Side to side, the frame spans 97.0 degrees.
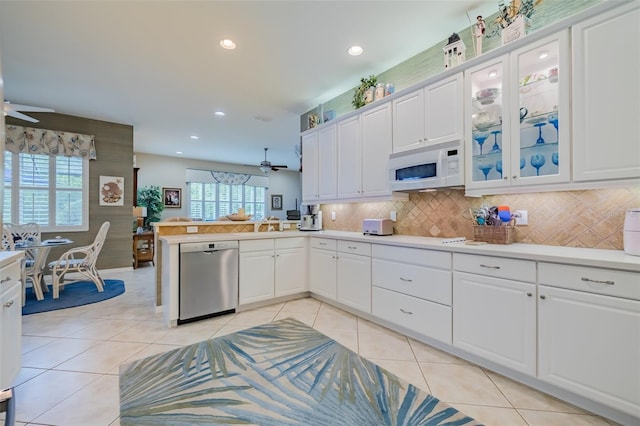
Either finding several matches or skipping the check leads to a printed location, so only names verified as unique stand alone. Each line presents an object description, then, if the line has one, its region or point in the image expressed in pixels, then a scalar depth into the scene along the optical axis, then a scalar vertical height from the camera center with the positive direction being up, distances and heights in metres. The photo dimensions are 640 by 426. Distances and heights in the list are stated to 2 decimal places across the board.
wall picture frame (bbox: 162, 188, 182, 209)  8.76 +0.50
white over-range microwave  2.53 +0.45
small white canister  1.69 -0.11
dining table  3.83 -0.53
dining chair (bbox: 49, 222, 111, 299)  4.25 -0.78
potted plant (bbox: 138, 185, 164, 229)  8.00 +0.33
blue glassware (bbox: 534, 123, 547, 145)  2.09 +0.60
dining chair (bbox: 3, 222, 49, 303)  3.99 -0.66
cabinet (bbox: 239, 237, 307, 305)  3.44 -0.70
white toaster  3.27 -0.15
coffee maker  4.31 -0.06
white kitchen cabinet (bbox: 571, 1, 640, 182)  1.69 +0.75
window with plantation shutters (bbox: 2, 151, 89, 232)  4.92 +0.41
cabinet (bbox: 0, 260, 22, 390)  1.71 -0.72
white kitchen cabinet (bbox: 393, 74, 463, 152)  2.56 +0.97
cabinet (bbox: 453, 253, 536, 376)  1.87 -0.68
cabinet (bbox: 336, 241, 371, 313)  3.07 -0.69
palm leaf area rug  1.67 -1.19
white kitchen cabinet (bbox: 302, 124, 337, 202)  3.96 +0.73
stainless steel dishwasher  3.04 -0.73
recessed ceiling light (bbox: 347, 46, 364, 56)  3.14 +1.84
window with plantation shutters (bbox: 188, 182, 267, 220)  9.34 +0.51
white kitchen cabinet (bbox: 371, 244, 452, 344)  2.36 -0.69
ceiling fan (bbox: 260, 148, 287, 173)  7.80 +1.31
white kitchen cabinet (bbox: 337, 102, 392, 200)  3.23 +0.75
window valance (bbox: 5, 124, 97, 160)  4.85 +1.28
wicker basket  2.28 -0.16
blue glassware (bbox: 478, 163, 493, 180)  2.37 +0.39
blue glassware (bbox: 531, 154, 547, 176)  2.09 +0.40
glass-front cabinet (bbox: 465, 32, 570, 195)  1.98 +0.74
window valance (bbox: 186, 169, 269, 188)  9.27 +1.27
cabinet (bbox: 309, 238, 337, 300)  3.52 -0.69
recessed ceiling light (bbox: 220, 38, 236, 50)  2.98 +1.83
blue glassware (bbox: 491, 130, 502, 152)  2.32 +0.60
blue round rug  3.64 -1.21
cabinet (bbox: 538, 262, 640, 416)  1.51 -0.68
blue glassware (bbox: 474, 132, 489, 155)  2.40 +0.66
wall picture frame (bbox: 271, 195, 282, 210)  11.23 +0.47
